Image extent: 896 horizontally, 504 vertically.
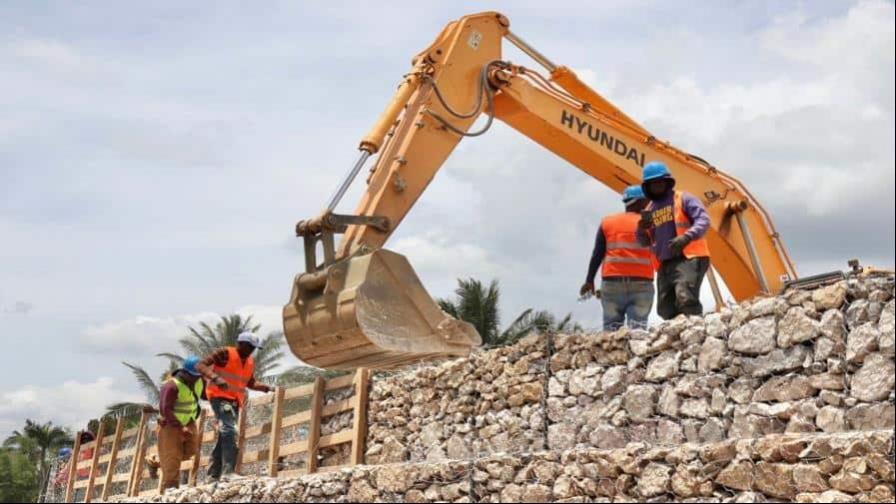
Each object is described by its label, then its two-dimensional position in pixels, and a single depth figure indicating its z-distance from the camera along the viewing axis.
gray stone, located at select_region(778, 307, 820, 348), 7.37
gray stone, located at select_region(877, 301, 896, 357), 6.87
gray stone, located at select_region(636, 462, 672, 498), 7.44
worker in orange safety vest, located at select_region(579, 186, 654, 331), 10.20
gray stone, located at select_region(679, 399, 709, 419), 7.97
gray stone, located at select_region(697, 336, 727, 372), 7.95
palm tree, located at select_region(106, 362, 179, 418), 26.80
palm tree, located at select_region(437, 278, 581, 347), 24.95
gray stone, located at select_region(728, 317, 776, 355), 7.65
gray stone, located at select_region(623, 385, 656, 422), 8.41
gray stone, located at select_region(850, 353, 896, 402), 6.82
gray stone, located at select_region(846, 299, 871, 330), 7.09
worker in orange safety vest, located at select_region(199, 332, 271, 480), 12.04
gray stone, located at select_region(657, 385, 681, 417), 8.20
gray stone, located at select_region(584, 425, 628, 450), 8.53
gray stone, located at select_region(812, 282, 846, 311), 7.25
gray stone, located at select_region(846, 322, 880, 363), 6.98
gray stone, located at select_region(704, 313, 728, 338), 8.00
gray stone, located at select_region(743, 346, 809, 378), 7.41
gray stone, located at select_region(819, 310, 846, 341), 7.18
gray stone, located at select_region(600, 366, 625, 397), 8.73
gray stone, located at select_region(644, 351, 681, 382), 8.31
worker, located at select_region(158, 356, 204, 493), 12.61
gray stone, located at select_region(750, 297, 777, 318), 7.69
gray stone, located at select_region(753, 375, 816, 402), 7.30
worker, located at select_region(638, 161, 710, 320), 9.32
